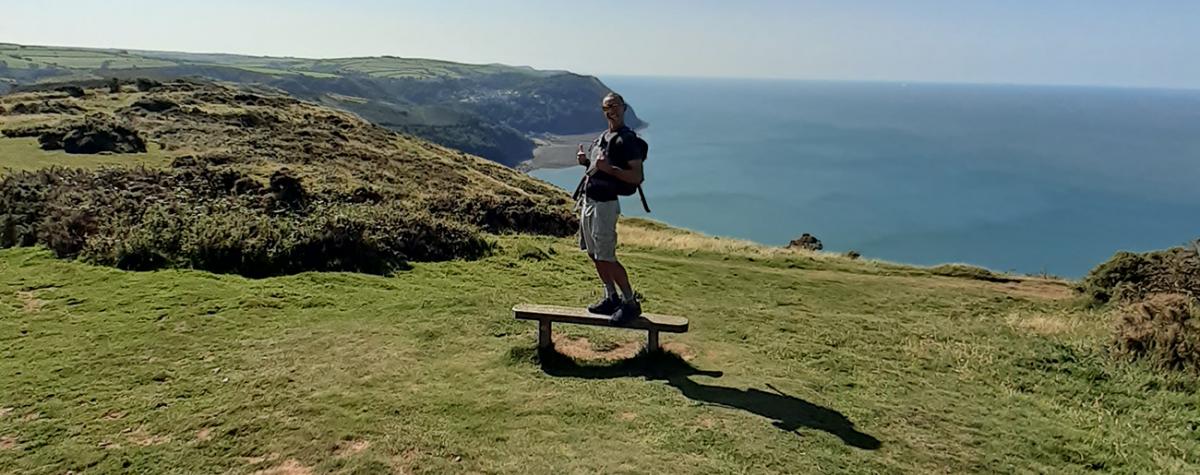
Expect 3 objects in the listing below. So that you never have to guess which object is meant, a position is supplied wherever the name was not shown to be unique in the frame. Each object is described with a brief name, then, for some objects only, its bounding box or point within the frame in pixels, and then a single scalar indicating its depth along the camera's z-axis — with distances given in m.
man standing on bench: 6.07
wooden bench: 6.61
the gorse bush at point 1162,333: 7.49
